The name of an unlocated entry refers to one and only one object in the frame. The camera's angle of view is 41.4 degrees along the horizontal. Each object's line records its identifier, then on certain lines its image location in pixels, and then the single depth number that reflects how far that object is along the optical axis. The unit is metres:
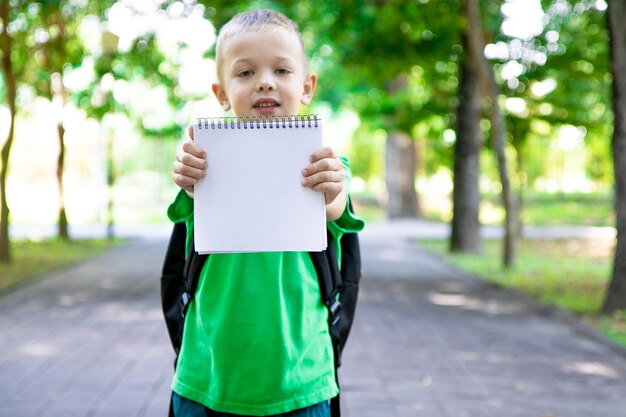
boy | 1.82
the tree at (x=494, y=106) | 11.85
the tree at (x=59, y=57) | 16.08
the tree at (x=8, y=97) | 12.99
